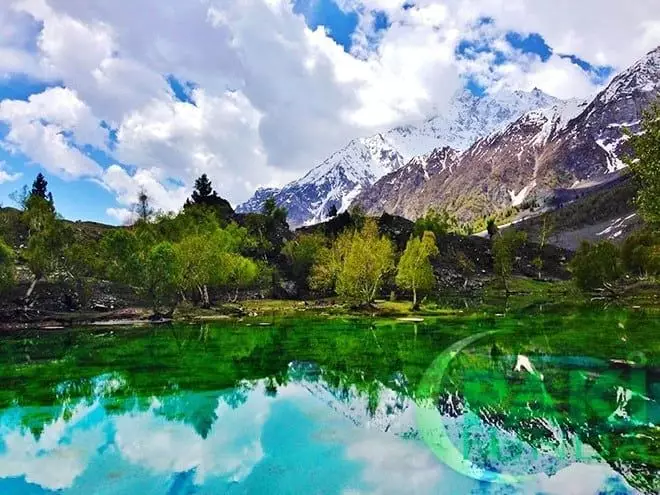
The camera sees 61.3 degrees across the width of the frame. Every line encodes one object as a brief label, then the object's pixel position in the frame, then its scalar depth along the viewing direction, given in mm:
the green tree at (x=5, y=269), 74562
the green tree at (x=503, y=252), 136000
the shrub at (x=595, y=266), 122062
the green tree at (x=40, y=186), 154900
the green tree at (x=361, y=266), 91688
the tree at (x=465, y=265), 171275
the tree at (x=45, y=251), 83562
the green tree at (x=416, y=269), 94500
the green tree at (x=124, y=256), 84750
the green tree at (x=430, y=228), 188875
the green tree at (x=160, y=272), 84688
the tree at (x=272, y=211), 168750
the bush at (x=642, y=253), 112938
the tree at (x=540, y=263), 175125
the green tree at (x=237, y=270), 104875
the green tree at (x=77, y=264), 87738
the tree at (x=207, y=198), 163375
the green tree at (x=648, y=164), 48031
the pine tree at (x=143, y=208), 151750
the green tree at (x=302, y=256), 129500
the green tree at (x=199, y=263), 96750
